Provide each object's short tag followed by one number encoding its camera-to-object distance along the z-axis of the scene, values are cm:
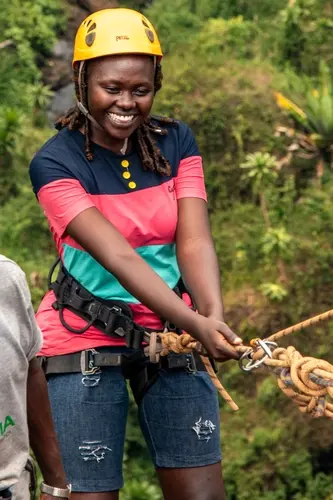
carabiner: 556
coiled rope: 521
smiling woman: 653
